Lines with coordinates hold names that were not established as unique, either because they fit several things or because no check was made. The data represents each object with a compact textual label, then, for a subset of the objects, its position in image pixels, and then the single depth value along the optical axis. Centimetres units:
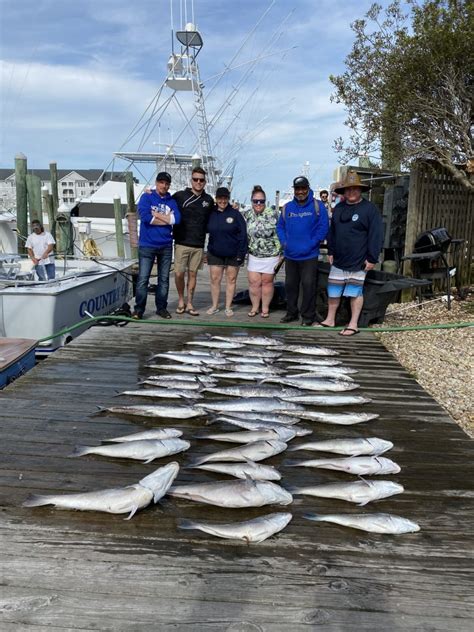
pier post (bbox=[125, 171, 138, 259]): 1520
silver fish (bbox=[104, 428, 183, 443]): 330
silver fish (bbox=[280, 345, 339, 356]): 555
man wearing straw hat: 610
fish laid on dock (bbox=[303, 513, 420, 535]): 243
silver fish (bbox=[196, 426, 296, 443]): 336
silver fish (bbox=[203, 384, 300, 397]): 425
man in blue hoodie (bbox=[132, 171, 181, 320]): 666
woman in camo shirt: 700
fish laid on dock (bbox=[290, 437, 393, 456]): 322
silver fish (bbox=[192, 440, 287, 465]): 305
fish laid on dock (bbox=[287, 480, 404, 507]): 269
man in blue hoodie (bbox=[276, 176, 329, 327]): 646
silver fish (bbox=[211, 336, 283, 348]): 585
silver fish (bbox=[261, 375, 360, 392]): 442
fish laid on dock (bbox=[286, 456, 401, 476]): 300
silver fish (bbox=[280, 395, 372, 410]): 409
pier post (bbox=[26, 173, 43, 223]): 1440
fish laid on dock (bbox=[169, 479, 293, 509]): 257
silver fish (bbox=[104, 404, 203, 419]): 376
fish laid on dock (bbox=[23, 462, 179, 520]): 251
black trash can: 718
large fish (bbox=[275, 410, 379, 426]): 374
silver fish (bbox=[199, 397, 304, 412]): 391
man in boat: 1038
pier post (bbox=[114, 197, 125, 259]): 1758
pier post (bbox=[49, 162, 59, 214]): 1733
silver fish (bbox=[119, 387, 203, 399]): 416
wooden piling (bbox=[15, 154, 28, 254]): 1355
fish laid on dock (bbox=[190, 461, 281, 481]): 285
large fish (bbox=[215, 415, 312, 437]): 348
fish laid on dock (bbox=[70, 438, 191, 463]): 309
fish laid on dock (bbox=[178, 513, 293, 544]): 233
